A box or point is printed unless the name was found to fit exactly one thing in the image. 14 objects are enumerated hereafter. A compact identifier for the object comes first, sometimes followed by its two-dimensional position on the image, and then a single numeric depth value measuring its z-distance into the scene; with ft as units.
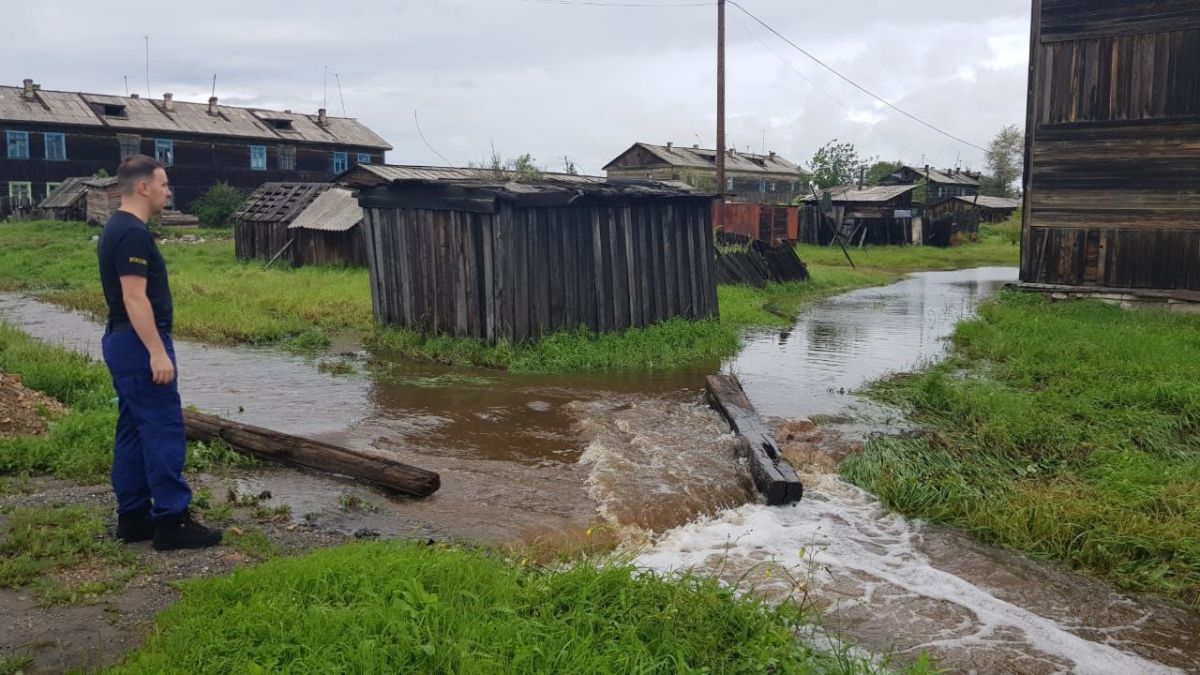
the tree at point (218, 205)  118.73
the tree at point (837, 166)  201.16
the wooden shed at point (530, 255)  38.75
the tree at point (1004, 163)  255.91
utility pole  73.97
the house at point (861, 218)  124.88
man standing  15.33
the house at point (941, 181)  221.05
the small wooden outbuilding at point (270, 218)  77.92
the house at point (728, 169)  175.32
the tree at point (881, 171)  227.81
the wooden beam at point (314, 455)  20.92
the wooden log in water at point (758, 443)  22.13
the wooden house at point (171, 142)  116.67
